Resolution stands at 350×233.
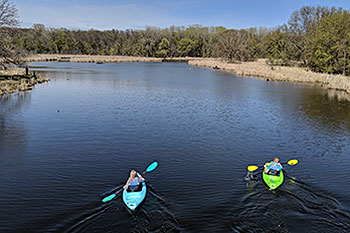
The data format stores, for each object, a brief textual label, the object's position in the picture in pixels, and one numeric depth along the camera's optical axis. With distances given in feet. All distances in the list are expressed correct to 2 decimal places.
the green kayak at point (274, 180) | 40.22
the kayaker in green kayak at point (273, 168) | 42.11
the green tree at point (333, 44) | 157.58
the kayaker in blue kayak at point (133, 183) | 37.24
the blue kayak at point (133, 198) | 34.71
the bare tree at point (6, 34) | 116.98
